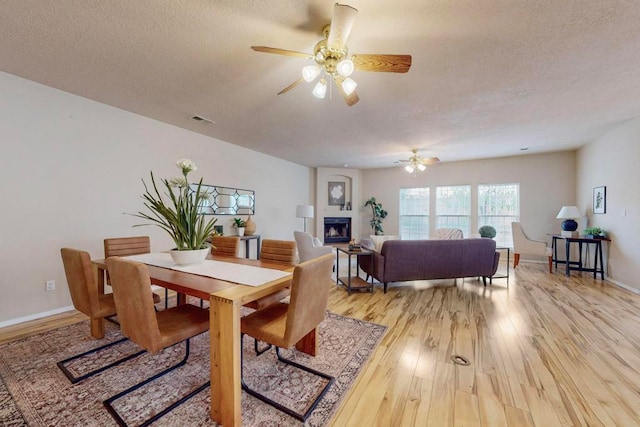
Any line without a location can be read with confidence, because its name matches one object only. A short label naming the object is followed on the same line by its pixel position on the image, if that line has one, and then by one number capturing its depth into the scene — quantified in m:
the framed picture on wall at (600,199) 4.36
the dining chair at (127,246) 2.52
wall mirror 4.57
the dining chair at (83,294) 1.84
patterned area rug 1.45
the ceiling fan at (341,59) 1.62
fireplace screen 7.64
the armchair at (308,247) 4.11
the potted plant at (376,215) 7.46
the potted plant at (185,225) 1.90
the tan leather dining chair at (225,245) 2.80
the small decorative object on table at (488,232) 4.84
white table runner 1.71
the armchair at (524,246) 4.91
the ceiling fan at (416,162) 5.08
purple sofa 3.61
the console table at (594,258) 4.34
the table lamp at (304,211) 5.99
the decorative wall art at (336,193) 7.73
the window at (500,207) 6.10
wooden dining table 1.34
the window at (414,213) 7.18
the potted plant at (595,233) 4.34
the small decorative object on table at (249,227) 4.98
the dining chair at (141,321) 1.40
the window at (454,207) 6.60
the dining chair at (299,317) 1.43
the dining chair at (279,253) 2.29
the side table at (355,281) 3.68
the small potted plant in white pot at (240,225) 4.92
